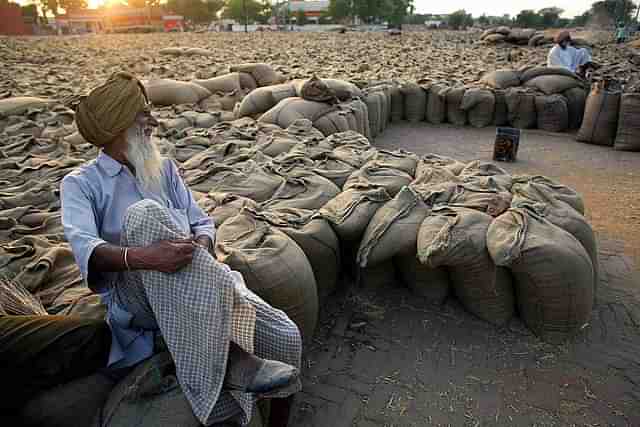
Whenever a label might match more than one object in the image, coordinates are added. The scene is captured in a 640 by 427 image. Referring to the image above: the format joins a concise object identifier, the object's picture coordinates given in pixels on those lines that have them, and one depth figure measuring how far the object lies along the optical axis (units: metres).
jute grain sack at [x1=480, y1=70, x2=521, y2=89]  7.59
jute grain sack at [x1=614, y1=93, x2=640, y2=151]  5.79
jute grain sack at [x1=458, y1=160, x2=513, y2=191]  2.81
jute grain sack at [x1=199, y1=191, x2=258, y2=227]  2.36
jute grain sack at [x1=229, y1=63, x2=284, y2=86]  7.64
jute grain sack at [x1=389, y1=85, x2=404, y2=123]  7.80
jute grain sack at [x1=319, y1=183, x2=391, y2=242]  2.45
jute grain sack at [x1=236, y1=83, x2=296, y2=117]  5.79
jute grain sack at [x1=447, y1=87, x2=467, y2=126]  7.52
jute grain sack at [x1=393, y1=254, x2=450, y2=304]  2.54
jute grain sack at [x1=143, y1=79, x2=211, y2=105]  6.32
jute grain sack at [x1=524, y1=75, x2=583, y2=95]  7.16
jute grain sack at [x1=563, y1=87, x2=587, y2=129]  7.14
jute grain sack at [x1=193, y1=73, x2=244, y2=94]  6.97
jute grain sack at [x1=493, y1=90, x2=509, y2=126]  7.43
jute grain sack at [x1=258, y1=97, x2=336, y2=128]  5.06
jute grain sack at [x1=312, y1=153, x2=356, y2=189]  3.14
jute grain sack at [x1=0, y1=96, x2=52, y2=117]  5.14
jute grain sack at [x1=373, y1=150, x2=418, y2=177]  3.32
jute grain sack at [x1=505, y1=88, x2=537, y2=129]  7.16
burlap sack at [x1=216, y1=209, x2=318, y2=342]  1.90
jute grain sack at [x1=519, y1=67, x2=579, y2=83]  7.34
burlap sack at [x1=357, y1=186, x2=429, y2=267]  2.36
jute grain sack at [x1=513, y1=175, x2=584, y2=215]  2.75
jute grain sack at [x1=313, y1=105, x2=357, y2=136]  5.12
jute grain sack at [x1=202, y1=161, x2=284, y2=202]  2.86
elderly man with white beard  1.30
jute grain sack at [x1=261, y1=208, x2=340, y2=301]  2.31
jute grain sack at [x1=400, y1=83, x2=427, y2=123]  7.77
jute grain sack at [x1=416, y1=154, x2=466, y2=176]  3.29
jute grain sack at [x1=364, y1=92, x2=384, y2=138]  6.61
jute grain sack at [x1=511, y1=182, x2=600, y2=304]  2.42
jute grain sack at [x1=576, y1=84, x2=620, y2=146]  6.07
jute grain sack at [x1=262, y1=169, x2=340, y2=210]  2.70
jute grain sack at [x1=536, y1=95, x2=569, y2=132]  7.01
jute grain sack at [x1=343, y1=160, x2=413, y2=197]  2.95
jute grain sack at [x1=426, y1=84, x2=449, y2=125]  7.64
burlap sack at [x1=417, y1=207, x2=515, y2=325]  2.17
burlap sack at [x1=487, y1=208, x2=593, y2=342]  2.10
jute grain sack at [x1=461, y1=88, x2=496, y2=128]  7.30
